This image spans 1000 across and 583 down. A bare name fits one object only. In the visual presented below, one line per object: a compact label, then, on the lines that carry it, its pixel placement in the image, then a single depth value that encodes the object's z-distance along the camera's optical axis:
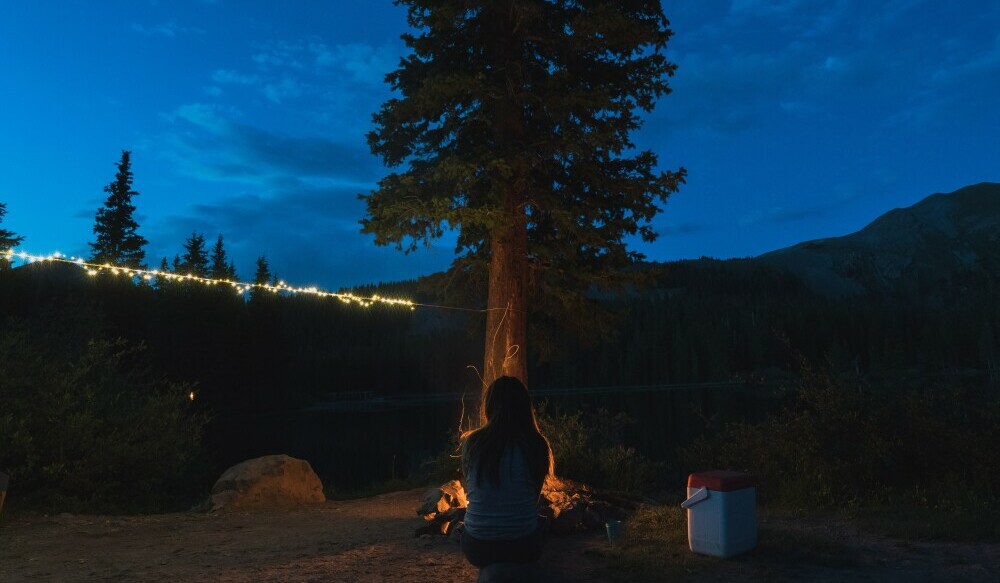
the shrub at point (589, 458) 10.49
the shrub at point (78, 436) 9.89
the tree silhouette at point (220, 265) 63.84
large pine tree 9.25
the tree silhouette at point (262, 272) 70.88
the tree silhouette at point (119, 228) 41.88
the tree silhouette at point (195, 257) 58.81
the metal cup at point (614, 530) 6.77
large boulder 10.82
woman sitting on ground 3.61
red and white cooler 5.71
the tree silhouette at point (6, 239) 35.81
